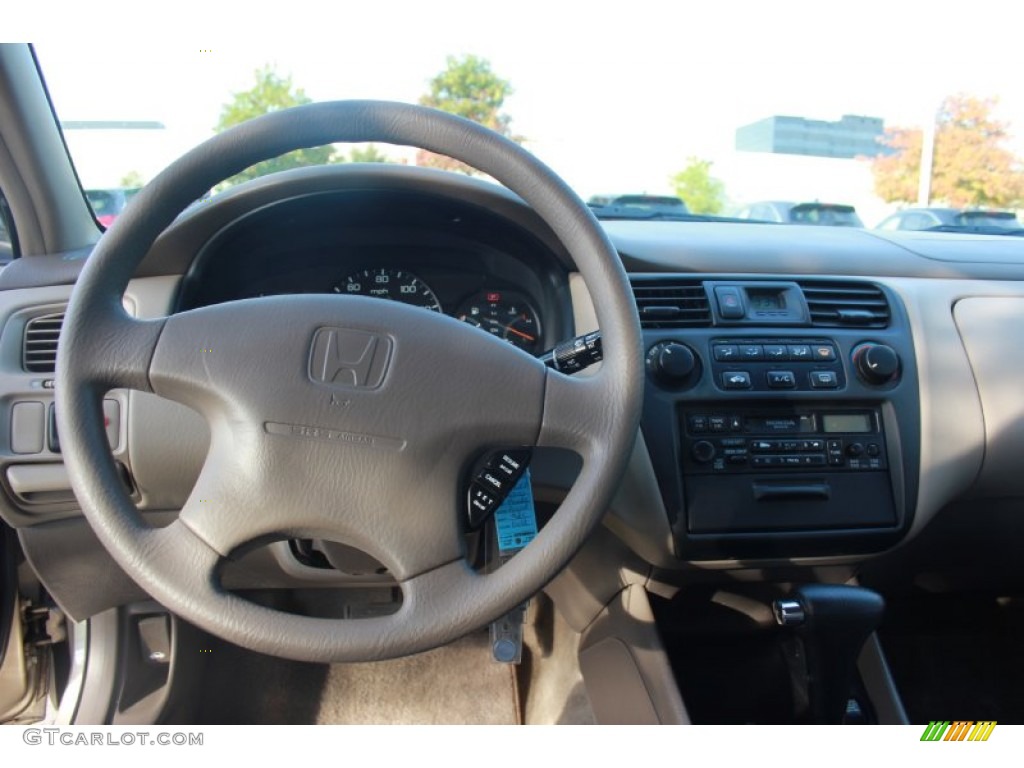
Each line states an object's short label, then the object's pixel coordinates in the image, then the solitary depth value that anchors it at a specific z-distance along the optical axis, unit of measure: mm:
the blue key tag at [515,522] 1310
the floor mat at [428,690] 2268
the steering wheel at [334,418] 1009
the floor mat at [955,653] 2211
